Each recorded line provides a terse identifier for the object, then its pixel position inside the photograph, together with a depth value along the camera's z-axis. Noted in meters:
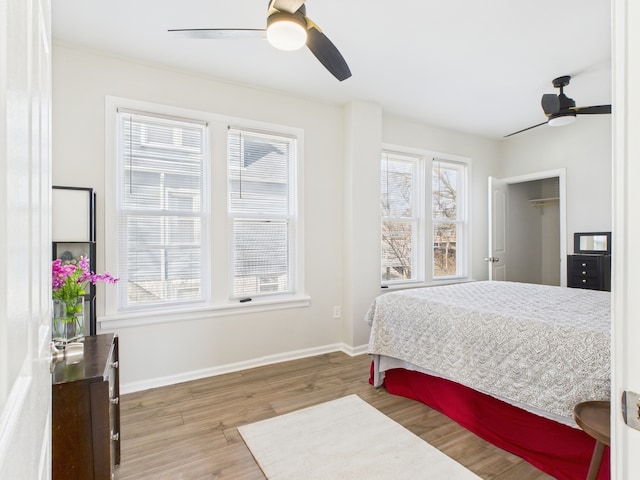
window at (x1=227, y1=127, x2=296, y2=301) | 3.37
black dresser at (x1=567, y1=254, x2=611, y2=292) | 3.82
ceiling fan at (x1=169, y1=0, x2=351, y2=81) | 1.66
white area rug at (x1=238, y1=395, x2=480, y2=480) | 1.83
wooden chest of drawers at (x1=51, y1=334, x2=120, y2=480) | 1.34
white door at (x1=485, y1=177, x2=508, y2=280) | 4.67
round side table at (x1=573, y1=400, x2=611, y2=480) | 1.25
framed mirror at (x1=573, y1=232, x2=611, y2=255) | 4.00
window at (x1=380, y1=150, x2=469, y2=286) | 4.39
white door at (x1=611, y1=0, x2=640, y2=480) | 0.59
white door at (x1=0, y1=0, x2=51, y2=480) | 0.37
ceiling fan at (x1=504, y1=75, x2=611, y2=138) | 2.74
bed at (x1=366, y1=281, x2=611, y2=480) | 1.73
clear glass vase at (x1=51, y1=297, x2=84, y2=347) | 1.70
